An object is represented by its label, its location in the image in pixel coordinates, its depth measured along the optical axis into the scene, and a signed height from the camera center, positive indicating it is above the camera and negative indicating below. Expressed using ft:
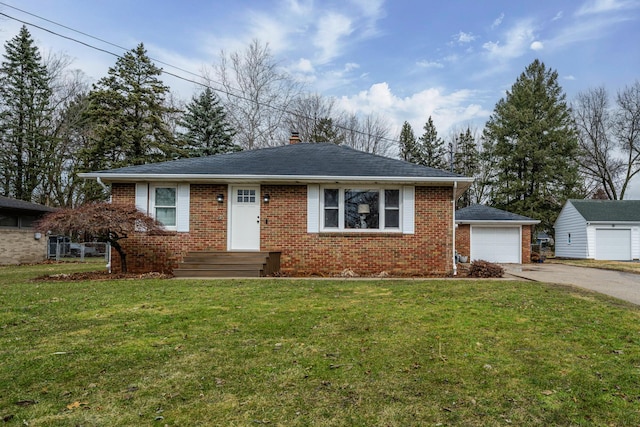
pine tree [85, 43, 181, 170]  87.81 +26.54
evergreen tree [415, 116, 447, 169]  126.93 +26.95
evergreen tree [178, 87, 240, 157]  89.92 +23.96
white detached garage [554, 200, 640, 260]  75.36 -0.08
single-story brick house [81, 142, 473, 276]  36.63 +1.09
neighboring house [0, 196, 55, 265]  57.93 -0.60
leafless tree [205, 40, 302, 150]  90.43 +33.18
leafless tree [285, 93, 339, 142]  103.24 +32.33
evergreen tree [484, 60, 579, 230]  97.40 +20.98
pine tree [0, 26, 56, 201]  90.12 +26.86
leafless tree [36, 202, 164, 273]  31.50 +0.75
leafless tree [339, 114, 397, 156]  113.50 +28.84
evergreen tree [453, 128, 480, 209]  123.85 +23.22
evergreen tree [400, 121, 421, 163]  125.29 +27.41
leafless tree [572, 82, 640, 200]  100.68 +25.85
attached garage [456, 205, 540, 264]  65.10 -1.60
